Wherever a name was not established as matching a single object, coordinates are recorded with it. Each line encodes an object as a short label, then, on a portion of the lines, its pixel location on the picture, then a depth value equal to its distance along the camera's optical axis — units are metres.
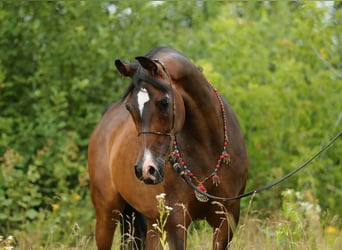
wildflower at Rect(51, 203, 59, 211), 15.22
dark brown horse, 8.65
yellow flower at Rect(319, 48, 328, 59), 15.66
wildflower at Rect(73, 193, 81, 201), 16.01
